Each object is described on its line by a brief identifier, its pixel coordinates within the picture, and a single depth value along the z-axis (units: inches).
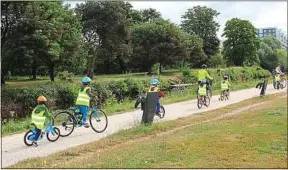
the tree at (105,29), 1934.1
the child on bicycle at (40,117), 410.0
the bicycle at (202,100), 756.6
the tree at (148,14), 2741.1
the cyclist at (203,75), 788.0
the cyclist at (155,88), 610.5
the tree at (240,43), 2358.5
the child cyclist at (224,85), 895.7
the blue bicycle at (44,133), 415.8
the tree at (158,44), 1884.8
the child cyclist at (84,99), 469.4
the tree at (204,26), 2657.5
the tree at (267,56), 3144.2
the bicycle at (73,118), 460.1
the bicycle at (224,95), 904.9
